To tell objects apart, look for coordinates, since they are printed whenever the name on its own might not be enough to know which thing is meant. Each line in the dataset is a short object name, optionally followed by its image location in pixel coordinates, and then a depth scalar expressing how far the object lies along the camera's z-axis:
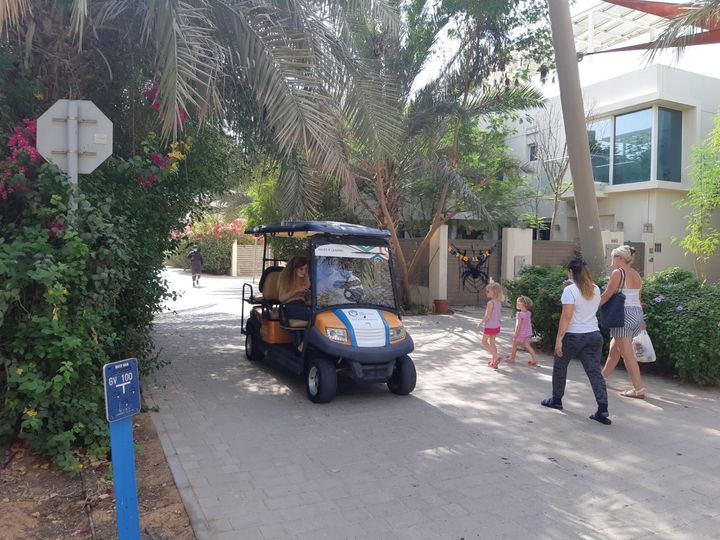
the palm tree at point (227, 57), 5.90
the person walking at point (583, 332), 5.82
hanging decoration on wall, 16.25
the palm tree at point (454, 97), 13.04
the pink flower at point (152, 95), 6.42
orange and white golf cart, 6.32
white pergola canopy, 19.02
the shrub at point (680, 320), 6.93
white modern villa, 19.67
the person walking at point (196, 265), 23.56
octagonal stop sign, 4.59
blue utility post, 3.07
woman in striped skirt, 6.55
